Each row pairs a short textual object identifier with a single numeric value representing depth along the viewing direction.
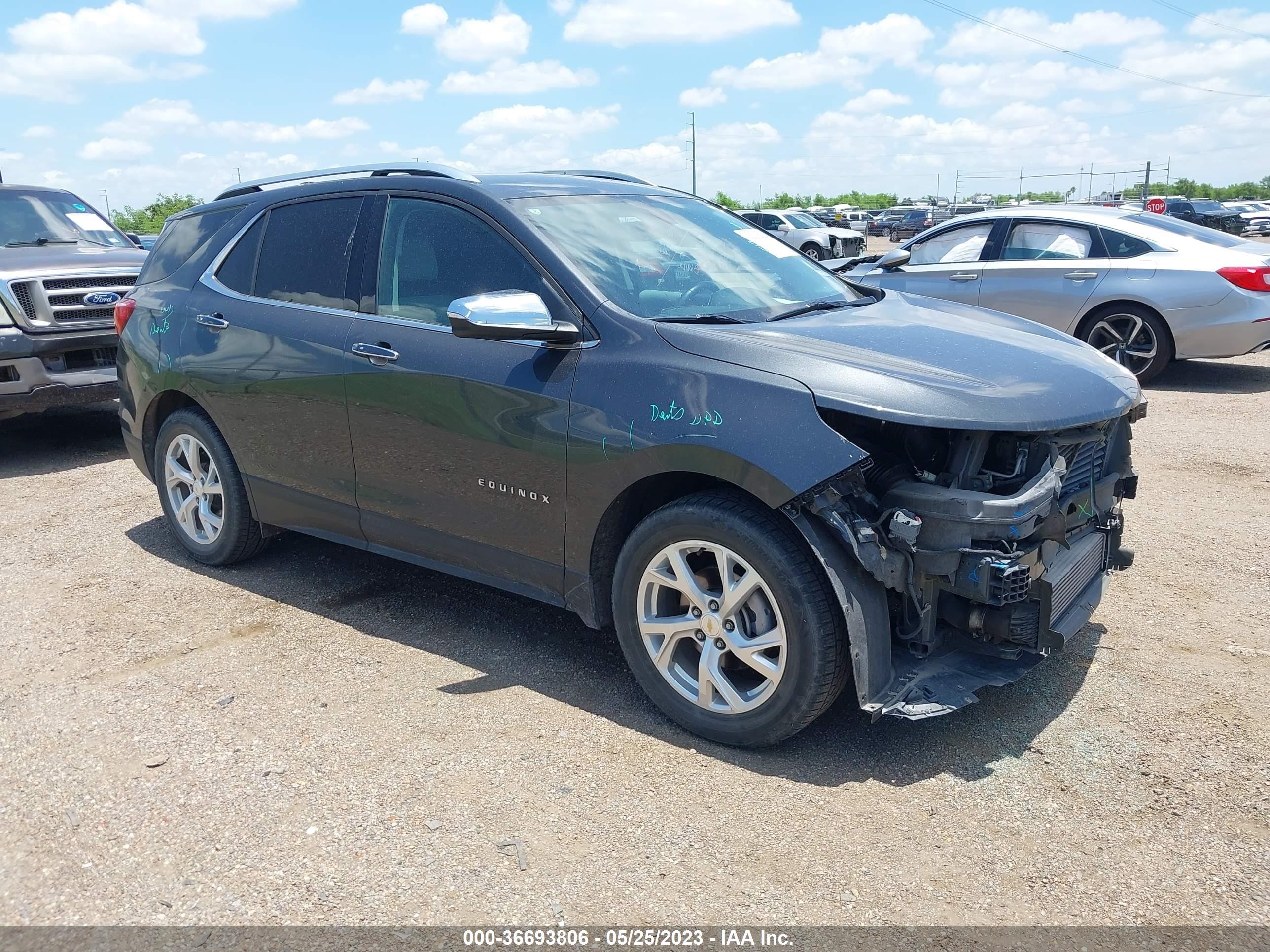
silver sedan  9.02
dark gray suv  3.16
